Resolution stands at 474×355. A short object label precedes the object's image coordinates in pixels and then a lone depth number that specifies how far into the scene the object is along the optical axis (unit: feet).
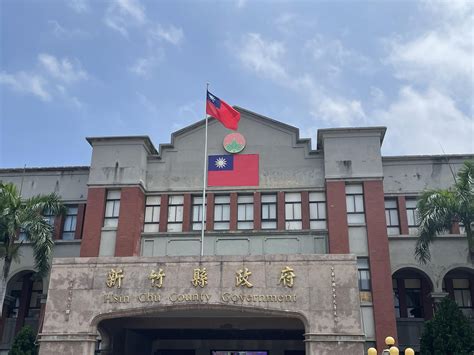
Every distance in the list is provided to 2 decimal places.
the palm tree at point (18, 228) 71.05
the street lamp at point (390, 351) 44.93
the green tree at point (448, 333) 61.52
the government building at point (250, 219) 75.82
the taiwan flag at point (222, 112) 76.33
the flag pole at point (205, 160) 73.82
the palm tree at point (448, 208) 66.74
